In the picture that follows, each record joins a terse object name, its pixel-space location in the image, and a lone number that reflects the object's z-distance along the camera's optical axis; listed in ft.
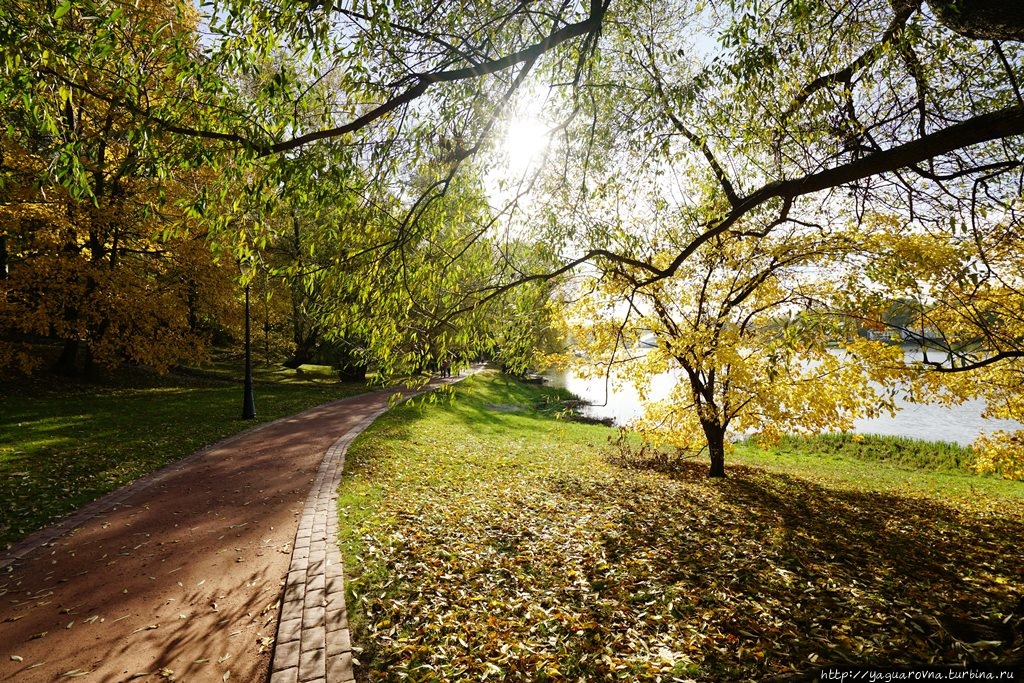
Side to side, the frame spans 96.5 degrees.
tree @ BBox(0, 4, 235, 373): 47.65
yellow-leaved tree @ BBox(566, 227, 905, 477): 27.53
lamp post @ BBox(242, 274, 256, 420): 47.32
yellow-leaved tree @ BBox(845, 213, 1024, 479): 16.51
